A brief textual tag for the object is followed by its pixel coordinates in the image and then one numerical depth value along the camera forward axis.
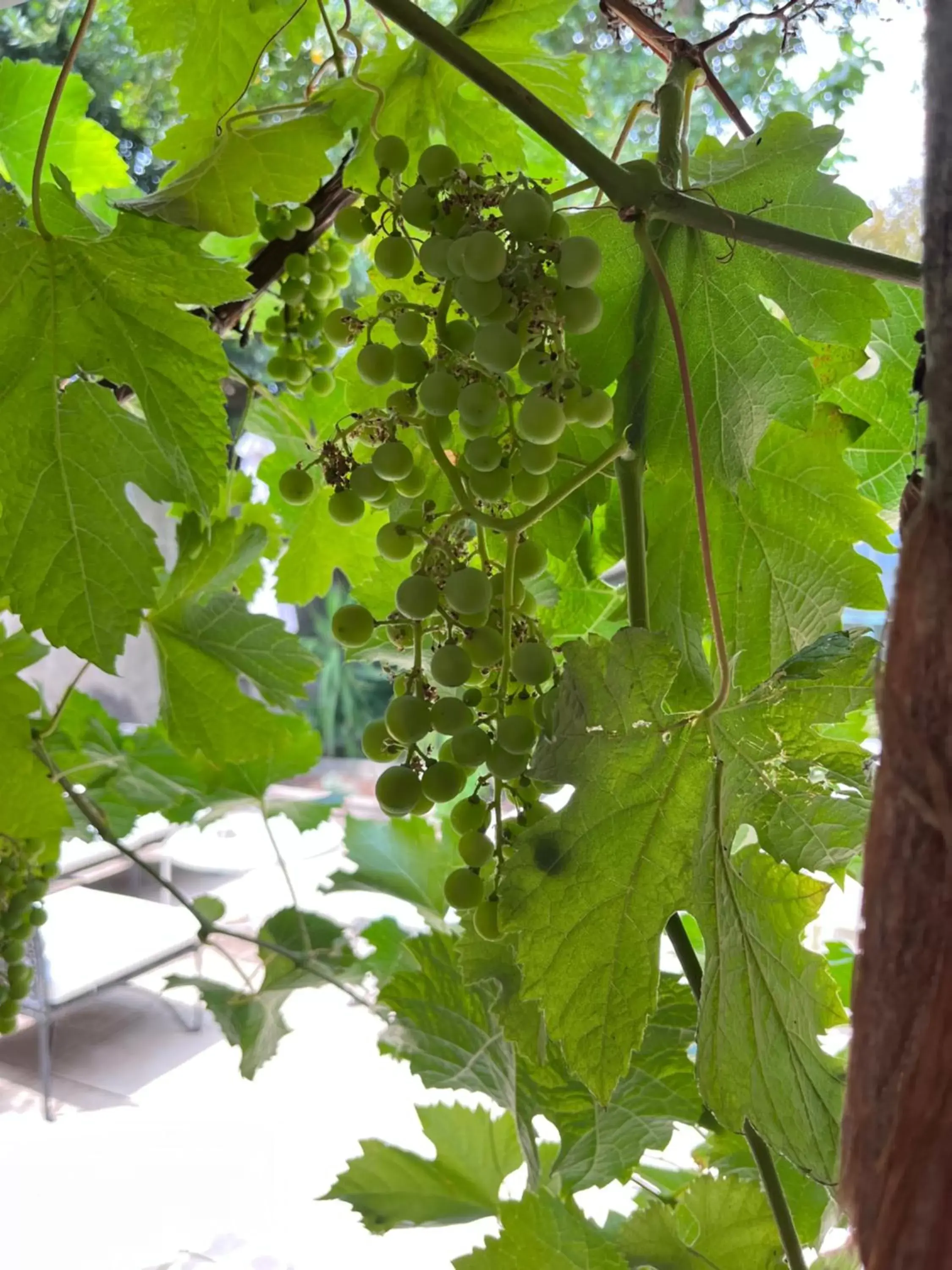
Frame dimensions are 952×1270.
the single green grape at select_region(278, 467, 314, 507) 0.46
